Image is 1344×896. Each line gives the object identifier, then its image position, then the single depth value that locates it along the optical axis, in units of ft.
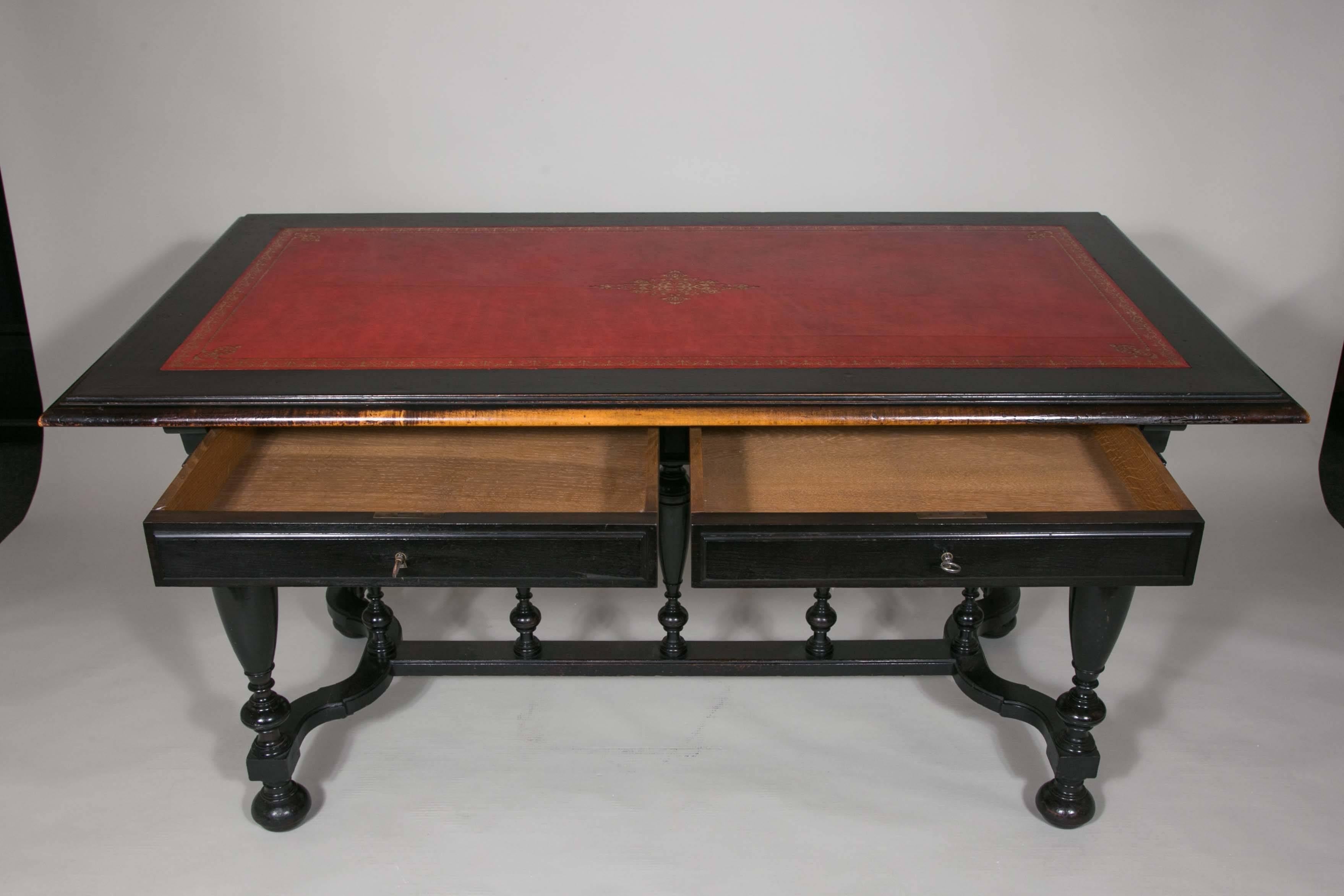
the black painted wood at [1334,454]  10.45
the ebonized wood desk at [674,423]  6.12
